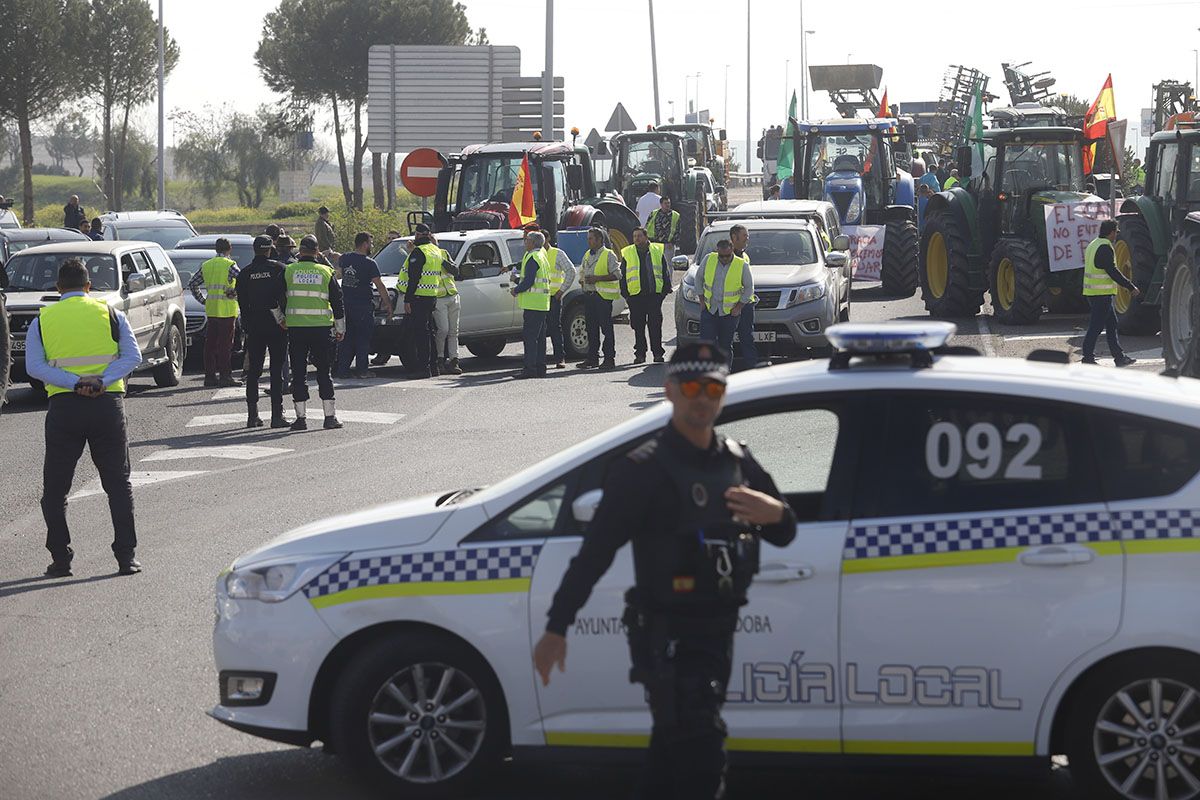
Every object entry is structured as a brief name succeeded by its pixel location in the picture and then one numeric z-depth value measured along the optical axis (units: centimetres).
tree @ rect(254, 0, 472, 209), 7088
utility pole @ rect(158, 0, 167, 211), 5016
